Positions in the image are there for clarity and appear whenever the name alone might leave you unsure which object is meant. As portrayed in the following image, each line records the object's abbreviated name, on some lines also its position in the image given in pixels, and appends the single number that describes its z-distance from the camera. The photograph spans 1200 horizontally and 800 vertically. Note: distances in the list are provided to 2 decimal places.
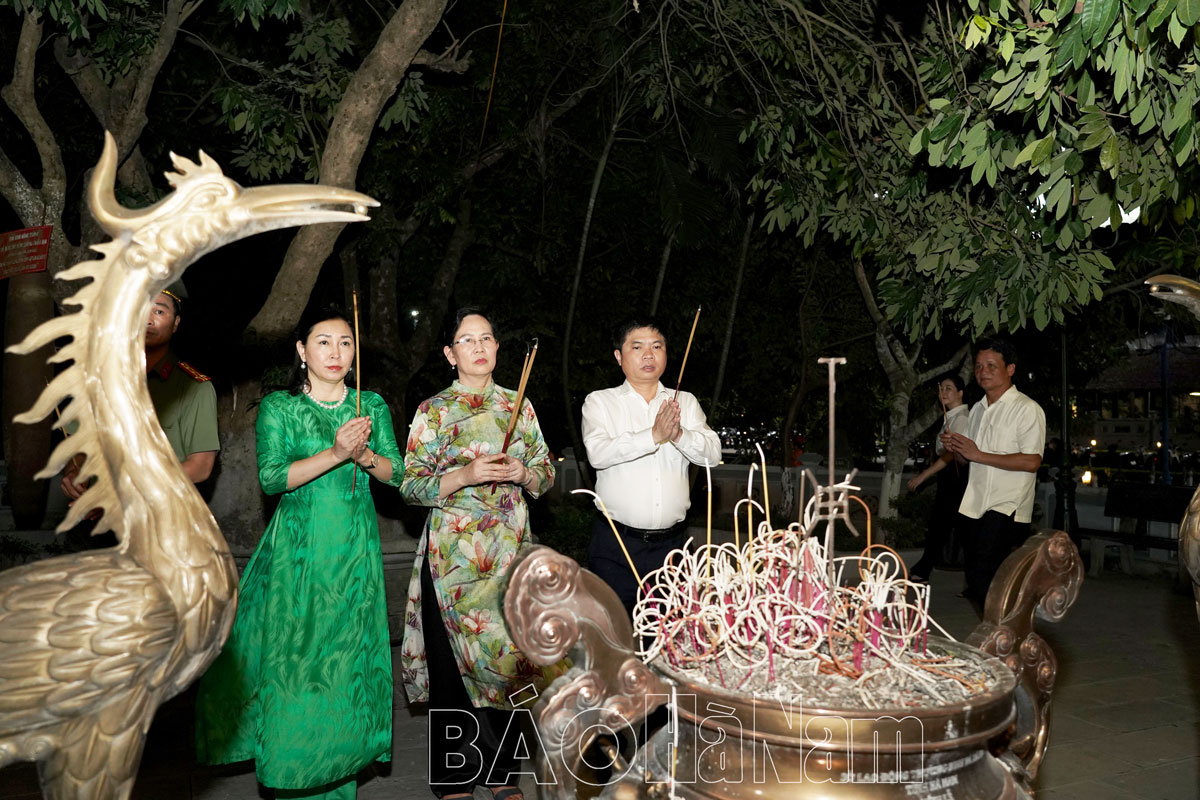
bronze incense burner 1.62
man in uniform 3.16
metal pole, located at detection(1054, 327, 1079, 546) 8.19
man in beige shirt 4.54
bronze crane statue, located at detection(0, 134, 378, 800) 1.56
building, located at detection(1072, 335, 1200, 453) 17.91
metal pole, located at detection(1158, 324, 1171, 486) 12.80
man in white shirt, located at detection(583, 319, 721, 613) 3.39
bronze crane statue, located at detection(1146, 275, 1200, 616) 2.53
